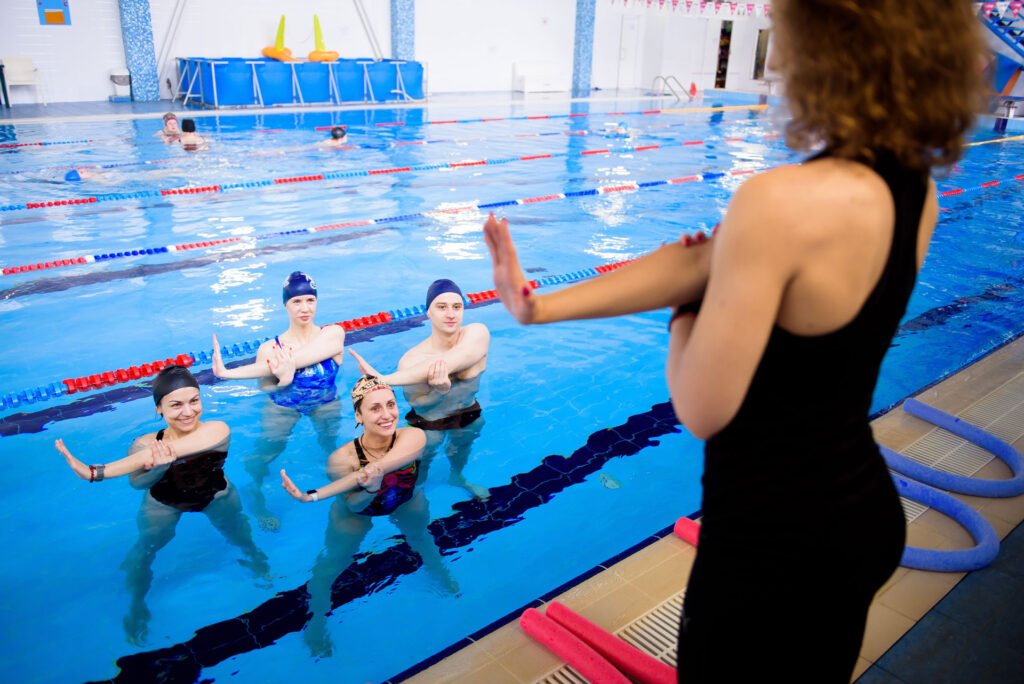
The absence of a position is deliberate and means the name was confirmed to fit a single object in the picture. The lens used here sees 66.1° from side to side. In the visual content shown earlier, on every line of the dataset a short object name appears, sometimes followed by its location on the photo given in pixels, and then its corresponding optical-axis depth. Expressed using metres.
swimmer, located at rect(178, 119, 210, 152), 11.34
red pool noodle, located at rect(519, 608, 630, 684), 2.09
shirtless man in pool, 3.84
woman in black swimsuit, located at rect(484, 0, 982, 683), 0.89
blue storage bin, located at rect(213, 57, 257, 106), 16.33
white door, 26.22
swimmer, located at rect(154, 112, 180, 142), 11.40
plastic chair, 15.32
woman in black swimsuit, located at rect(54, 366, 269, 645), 3.06
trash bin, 16.95
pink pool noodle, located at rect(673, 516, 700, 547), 2.84
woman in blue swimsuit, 3.92
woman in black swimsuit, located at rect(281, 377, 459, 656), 3.04
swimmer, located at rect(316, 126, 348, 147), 12.22
